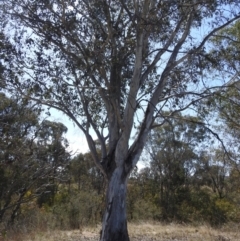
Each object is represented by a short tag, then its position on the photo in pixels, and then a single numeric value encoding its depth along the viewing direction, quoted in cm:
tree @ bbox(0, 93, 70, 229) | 870
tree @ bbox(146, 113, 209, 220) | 1761
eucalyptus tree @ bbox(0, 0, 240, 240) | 676
